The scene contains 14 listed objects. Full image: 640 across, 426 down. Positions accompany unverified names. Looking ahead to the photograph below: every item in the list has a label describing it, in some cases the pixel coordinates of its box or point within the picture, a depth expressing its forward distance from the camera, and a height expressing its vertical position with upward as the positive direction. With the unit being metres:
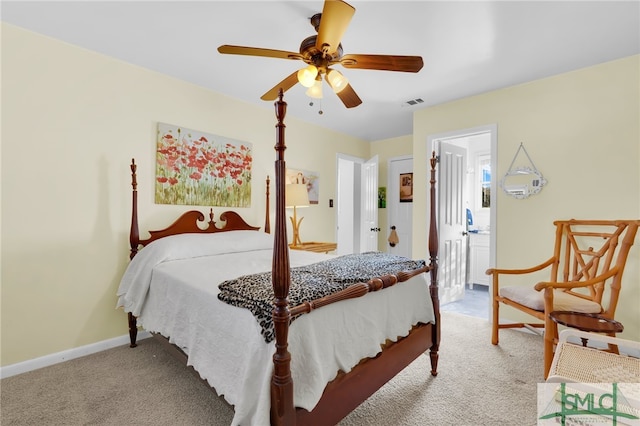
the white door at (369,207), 4.91 +0.03
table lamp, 3.70 +0.17
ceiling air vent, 3.51 +1.27
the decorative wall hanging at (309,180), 4.13 +0.42
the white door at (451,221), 3.83 -0.16
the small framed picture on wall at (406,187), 5.21 +0.38
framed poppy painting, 2.91 +0.42
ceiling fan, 1.63 +0.92
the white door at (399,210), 5.25 -0.02
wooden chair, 2.22 -0.56
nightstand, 3.70 -0.48
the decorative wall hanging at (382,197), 5.48 +0.22
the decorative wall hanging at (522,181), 3.01 +0.29
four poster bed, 1.16 -0.57
